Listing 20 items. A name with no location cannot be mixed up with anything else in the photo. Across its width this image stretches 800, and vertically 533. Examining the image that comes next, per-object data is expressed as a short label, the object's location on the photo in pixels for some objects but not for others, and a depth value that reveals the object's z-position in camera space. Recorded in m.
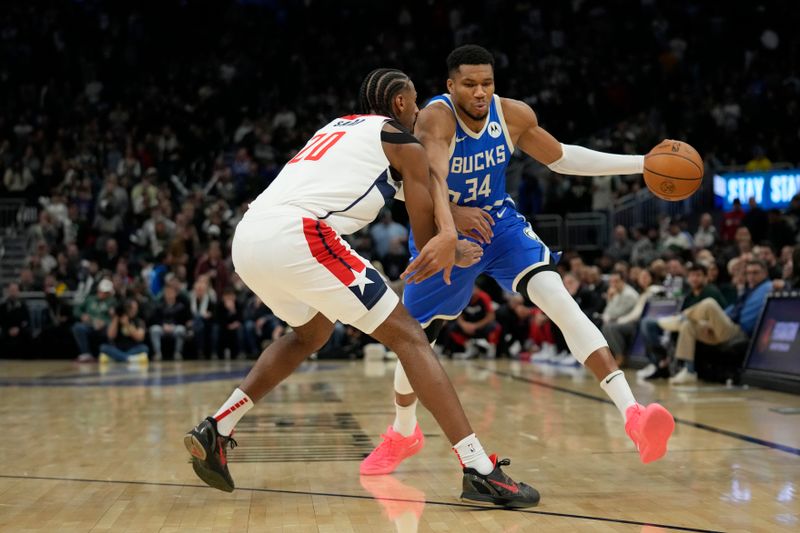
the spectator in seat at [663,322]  9.65
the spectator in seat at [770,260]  10.36
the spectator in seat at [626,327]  12.02
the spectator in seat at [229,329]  15.11
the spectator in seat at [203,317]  15.12
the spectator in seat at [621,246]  15.30
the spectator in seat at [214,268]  15.51
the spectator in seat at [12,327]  15.30
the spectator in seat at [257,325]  15.09
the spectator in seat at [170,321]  15.06
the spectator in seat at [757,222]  13.96
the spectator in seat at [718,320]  9.22
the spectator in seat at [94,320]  14.88
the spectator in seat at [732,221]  14.31
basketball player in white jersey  3.68
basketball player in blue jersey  4.36
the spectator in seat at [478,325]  14.62
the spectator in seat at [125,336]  14.46
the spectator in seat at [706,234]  14.03
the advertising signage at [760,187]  15.12
